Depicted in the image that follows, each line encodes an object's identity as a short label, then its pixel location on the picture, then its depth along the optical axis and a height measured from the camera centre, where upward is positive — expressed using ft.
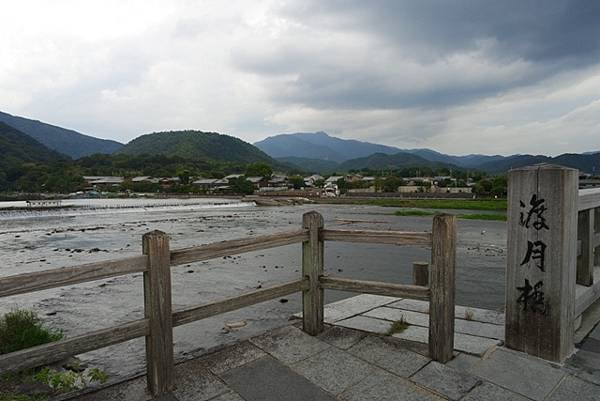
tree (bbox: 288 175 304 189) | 386.73 -1.47
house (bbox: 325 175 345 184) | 440.82 +0.21
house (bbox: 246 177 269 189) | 375.74 -0.13
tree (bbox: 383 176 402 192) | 330.54 -4.87
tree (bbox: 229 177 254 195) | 318.24 -4.22
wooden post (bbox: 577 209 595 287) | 14.08 -2.62
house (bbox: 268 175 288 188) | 393.97 -1.22
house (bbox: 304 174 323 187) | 439.88 -0.76
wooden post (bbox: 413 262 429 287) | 20.45 -5.05
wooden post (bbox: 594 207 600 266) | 15.98 -1.83
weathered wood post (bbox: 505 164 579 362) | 11.03 -2.48
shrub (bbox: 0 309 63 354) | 15.33 -6.28
